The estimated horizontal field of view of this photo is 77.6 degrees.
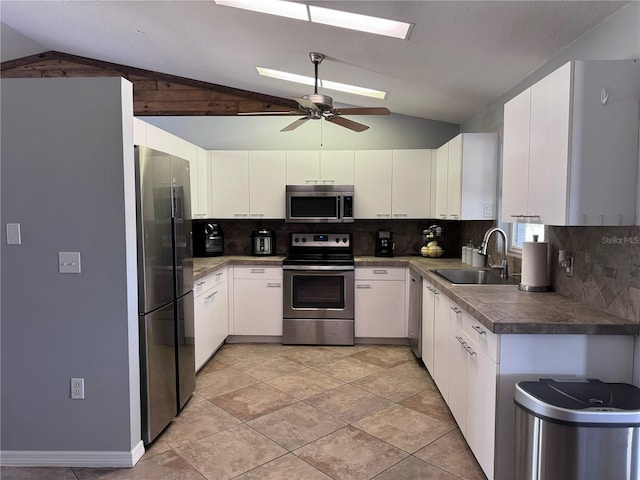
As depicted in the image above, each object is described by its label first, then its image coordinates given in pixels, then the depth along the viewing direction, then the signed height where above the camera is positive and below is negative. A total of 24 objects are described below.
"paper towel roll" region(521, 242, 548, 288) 2.43 -0.25
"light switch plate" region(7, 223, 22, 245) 2.14 -0.04
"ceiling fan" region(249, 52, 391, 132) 2.91 +0.86
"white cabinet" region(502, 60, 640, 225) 1.77 +0.36
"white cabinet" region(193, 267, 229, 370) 3.31 -0.85
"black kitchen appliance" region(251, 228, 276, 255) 4.55 -0.23
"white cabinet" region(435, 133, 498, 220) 3.48 +0.41
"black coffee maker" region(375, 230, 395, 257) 4.52 -0.25
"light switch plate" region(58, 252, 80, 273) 2.15 -0.22
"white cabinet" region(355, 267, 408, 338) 4.11 -0.81
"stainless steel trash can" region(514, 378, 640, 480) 1.45 -0.79
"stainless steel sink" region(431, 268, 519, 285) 3.04 -0.43
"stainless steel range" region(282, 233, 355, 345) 4.11 -0.84
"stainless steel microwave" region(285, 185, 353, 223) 4.35 +0.20
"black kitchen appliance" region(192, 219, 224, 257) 4.35 -0.20
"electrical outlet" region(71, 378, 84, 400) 2.18 -0.91
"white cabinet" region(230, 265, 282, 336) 4.17 -0.79
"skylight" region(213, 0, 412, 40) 2.39 +1.26
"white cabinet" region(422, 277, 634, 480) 1.80 -0.66
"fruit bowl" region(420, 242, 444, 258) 4.42 -0.32
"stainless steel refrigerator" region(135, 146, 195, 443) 2.28 -0.40
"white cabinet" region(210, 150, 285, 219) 4.44 +0.42
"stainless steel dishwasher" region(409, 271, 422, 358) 3.60 -0.86
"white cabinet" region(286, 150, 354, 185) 4.41 +0.61
